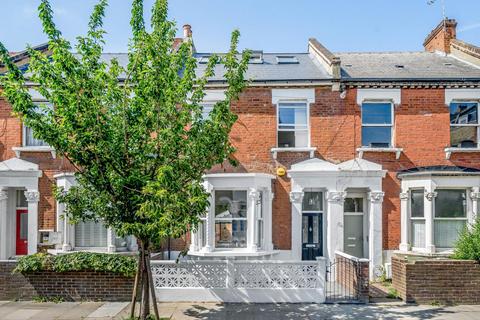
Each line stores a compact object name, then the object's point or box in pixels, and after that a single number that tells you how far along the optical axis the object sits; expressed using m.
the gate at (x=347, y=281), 10.58
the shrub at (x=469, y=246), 10.71
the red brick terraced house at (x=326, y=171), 13.55
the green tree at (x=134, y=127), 7.81
